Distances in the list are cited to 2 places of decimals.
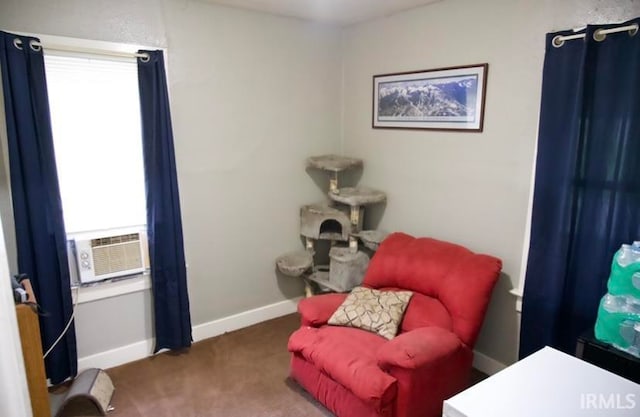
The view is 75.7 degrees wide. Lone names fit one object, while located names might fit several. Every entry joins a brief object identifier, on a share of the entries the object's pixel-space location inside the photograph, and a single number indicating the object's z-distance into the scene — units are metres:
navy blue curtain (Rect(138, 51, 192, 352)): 2.61
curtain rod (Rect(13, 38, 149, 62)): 2.21
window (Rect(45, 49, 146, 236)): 2.45
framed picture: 2.61
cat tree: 3.15
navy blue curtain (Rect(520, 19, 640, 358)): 1.89
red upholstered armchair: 2.01
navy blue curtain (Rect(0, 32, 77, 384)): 2.20
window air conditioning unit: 2.58
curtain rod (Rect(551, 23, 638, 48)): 1.81
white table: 1.32
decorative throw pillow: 2.44
